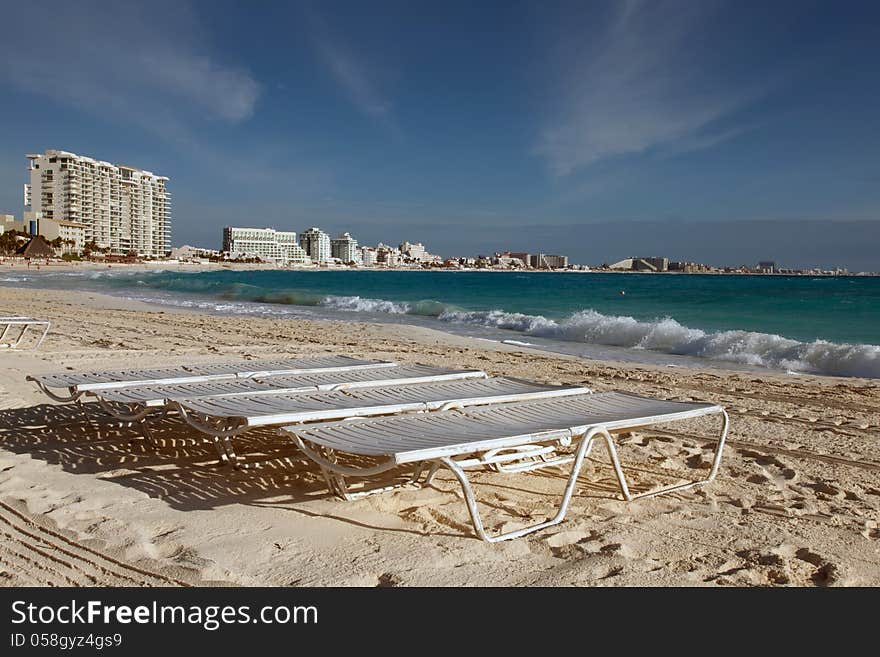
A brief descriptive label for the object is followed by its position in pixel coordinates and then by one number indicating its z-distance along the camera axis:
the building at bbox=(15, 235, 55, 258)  80.31
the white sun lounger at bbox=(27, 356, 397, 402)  5.14
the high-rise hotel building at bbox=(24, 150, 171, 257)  118.81
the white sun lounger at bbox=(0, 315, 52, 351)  9.88
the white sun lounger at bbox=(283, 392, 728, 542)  3.34
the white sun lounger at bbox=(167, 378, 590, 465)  4.13
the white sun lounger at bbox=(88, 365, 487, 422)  4.82
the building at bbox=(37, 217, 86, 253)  106.06
